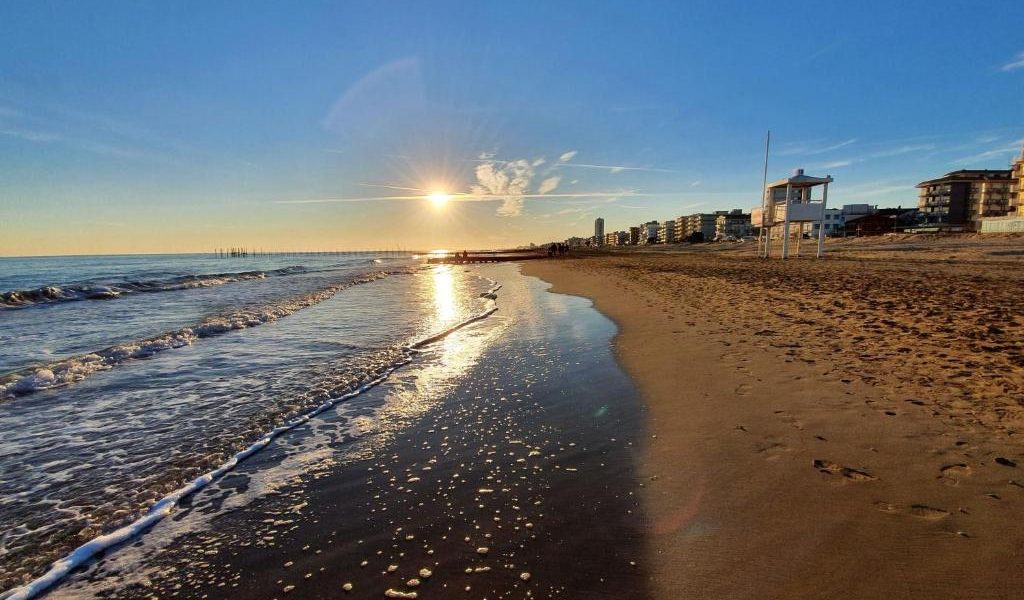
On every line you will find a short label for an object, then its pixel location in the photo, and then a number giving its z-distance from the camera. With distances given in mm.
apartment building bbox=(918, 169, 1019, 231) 74250
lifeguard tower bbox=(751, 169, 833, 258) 28188
